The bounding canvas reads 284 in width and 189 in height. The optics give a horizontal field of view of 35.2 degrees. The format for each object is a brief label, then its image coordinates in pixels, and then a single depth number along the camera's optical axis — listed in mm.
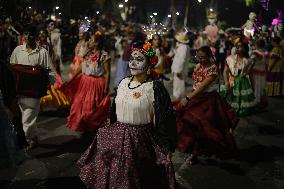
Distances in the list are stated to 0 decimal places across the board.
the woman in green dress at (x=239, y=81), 9703
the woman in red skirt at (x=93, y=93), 7910
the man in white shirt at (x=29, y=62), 7125
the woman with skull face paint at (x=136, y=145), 4523
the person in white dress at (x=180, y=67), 12789
